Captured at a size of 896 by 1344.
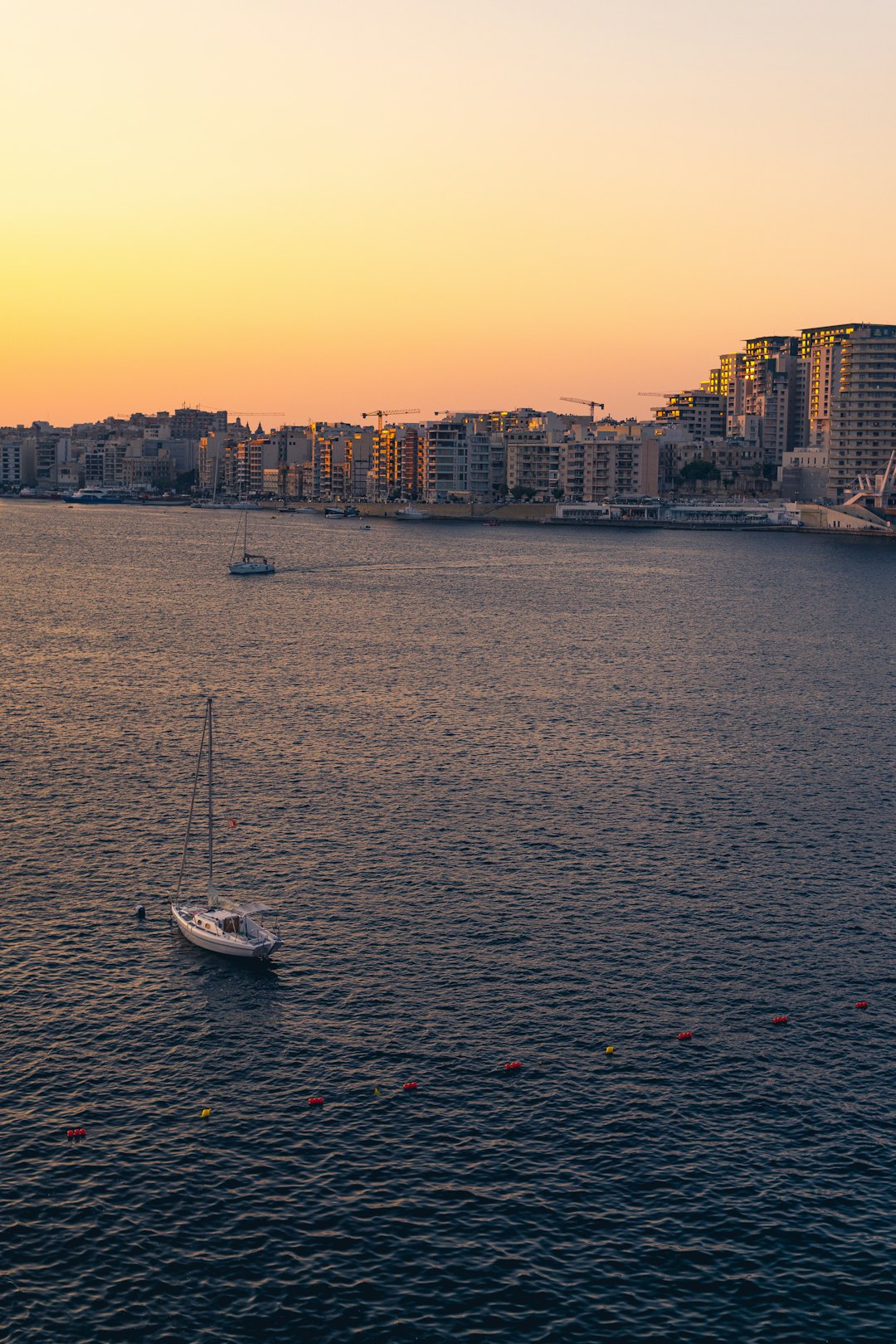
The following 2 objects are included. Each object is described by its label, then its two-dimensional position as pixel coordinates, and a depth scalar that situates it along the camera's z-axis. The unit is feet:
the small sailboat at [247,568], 647.15
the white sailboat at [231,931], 165.99
